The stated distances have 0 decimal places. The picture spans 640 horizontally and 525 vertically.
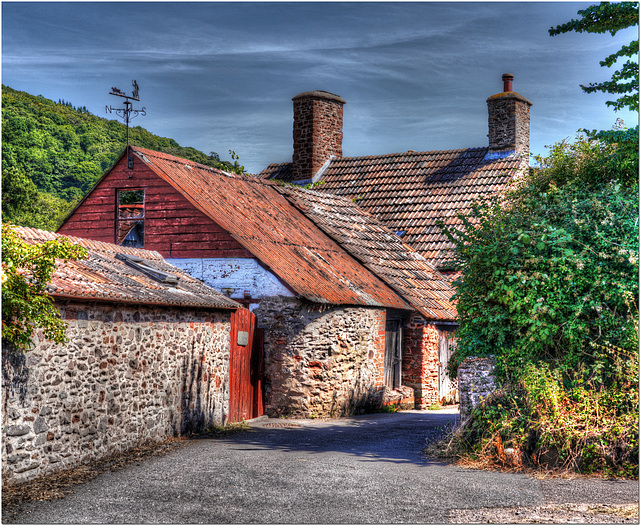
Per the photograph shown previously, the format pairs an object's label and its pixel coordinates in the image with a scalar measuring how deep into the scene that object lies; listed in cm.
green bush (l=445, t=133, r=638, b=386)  1109
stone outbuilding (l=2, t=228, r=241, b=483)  999
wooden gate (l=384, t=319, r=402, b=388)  1977
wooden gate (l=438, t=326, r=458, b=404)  2142
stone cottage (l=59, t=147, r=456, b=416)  1692
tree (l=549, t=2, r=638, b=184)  1278
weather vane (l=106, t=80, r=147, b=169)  1952
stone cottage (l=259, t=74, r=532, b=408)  2494
